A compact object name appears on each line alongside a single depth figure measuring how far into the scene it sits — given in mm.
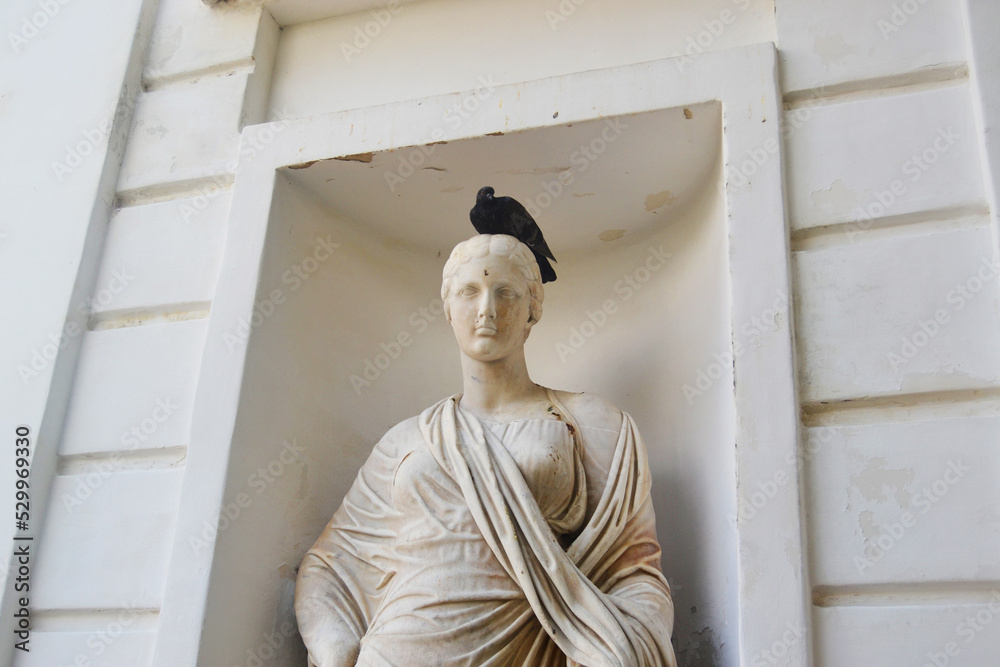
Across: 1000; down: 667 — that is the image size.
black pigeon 3512
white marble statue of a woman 2758
